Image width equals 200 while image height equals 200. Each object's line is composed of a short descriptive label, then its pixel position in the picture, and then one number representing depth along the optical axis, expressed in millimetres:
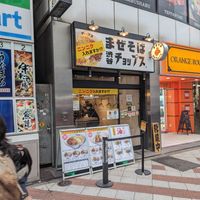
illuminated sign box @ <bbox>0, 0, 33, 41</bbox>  5021
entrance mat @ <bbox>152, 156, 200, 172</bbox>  6410
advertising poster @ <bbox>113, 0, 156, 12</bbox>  7891
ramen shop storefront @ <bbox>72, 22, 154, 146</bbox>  6672
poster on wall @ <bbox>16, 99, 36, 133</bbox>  5234
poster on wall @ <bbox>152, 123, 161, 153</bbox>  8000
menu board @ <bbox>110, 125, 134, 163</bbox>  6298
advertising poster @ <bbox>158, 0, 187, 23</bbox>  8914
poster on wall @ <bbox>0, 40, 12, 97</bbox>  5059
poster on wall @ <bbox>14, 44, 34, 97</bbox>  5238
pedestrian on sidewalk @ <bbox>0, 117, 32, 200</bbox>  2275
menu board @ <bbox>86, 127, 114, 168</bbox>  5941
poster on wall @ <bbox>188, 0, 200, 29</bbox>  10271
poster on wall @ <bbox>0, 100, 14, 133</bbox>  5035
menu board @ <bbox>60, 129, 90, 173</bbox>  5531
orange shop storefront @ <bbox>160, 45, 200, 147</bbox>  9875
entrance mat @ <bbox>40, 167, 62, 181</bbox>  5633
